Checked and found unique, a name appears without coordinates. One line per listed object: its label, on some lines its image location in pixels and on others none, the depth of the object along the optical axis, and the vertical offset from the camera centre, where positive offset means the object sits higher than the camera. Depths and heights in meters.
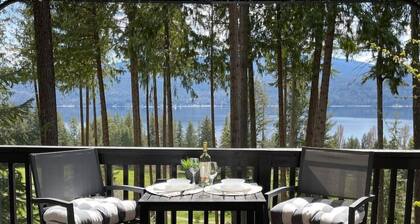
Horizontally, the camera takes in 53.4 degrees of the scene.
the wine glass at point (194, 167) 3.01 -0.53
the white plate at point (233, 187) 2.81 -0.64
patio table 2.60 -0.68
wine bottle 2.98 -0.56
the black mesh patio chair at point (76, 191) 2.81 -0.71
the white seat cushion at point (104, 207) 2.88 -0.79
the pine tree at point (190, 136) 30.96 -3.21
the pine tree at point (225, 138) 22.41 -2.44
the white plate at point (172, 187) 2.86 -0.64
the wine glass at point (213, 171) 2.99 -0.55
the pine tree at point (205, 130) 23.44 -2.08
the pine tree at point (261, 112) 25.19 -1.22
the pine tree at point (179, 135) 30.87 -3.10
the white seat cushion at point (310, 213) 2.77 -0.82
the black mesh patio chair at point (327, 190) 2.85 -0.73
